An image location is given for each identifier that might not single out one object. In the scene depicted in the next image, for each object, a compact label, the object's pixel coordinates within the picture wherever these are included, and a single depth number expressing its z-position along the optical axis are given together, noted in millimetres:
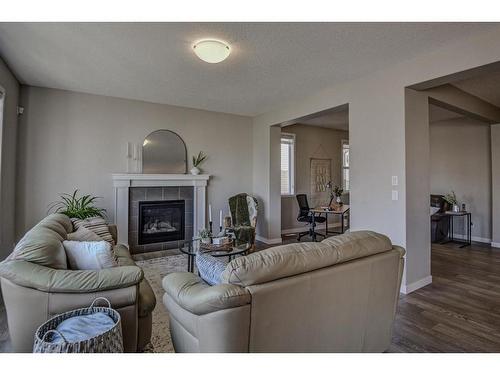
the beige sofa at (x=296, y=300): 1309
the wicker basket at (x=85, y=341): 1378
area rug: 2137
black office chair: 5984
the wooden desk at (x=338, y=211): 5503
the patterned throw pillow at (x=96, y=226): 3219
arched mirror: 5090
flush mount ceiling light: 2762
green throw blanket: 5516
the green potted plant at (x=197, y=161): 5426
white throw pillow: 1988
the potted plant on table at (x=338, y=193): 6270
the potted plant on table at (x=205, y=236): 3393
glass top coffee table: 3098
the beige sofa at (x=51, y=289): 1627
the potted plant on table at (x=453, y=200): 5837
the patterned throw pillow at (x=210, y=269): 1590
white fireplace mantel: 4734
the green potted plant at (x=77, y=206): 3932
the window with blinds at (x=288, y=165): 6859
